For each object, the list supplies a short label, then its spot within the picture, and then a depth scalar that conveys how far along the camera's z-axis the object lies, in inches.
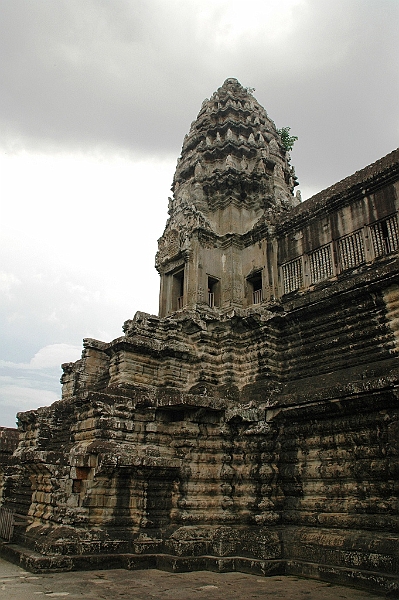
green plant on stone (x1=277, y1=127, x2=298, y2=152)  1059.9
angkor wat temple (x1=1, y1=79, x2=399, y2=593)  385.7
